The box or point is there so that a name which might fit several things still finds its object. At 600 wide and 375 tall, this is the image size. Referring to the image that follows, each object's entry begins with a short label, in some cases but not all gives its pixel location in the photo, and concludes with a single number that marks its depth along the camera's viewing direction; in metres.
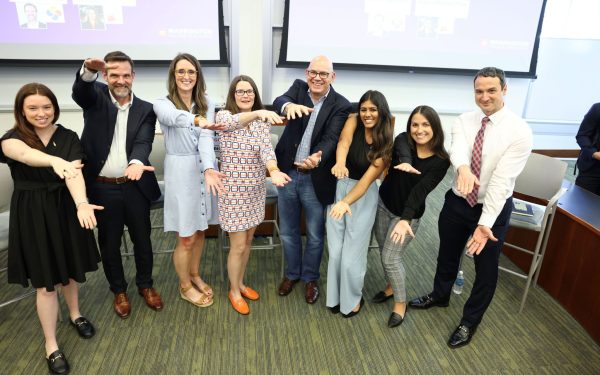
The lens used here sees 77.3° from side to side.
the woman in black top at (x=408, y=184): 2.13
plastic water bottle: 2.86
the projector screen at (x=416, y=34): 4.79
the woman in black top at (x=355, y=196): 2.12
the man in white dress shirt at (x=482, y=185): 1.96
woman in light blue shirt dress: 2.06
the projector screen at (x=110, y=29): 4.18
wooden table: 2.50
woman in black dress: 1.79
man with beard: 2.01
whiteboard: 5.66
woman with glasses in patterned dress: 2.05
